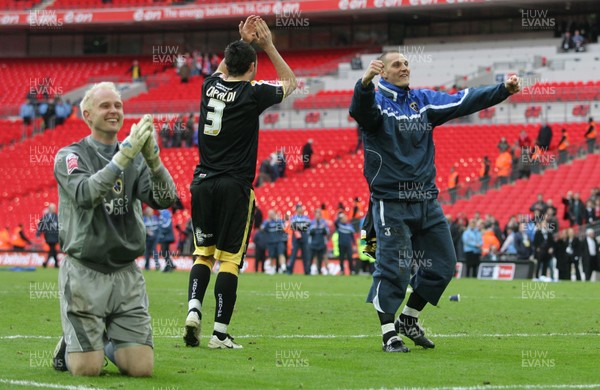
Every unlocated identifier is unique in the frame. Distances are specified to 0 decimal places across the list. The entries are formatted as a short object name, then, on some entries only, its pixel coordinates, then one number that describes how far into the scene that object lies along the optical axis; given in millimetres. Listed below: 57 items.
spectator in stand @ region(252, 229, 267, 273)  32406
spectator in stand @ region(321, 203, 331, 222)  36938
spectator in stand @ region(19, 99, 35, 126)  51250
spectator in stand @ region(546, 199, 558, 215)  30694
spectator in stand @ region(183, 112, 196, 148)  46156
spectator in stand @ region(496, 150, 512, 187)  36094
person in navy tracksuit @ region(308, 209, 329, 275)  31469
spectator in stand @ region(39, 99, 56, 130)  51125
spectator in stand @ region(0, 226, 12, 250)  40438
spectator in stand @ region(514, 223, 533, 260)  29781
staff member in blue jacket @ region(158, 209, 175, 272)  32938
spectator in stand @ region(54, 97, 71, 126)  51219
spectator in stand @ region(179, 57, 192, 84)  52841
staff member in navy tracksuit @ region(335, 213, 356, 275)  31297
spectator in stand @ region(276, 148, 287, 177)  42812
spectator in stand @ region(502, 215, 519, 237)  30066
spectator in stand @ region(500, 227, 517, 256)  30312
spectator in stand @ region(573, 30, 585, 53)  44469
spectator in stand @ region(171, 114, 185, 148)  46219
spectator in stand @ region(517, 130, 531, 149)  37344
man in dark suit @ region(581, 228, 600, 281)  28625
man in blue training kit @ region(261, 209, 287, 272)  32250
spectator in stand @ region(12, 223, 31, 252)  38781
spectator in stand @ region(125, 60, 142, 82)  54406
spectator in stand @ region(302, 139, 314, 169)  41219
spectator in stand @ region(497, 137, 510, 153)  37531
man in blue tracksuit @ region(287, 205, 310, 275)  31109
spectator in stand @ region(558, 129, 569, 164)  36594
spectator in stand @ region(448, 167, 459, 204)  35844
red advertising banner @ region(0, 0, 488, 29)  48406
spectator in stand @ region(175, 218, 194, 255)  35812
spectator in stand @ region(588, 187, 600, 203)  31609
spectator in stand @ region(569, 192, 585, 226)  31469
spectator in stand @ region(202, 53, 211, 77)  52188
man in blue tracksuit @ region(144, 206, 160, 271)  33406
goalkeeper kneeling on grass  7570
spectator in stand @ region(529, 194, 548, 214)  31825
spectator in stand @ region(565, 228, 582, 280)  28734
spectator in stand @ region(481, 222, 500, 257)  31062
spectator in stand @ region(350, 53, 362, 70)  48438
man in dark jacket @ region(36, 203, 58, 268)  33031
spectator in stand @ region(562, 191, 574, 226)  31862
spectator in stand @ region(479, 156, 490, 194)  35750
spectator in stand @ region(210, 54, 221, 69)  52188
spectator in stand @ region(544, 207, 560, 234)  29217
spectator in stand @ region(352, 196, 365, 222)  35025
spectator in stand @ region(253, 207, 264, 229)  34375
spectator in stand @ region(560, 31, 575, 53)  44812
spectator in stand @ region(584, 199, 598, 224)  31031
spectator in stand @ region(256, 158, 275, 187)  42375
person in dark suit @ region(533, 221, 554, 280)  28844
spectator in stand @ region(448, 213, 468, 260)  31250
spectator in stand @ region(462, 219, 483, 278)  29672
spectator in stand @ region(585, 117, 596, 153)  36594
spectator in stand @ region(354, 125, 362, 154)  42875
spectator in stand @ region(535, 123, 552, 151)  37000
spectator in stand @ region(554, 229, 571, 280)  28766
